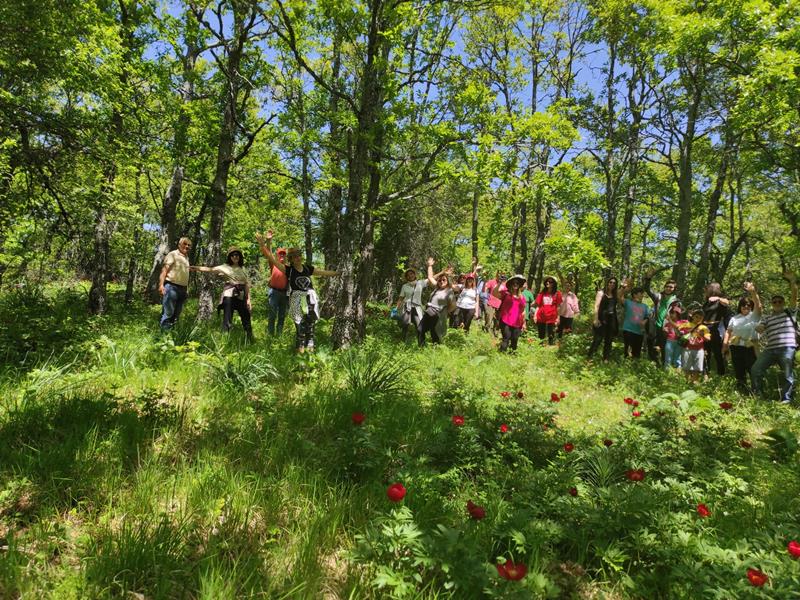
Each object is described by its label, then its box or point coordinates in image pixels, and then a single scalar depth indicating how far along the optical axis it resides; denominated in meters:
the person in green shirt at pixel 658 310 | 8.76
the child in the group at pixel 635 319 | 8.38
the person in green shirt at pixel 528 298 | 12.54
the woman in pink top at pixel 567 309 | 10.52
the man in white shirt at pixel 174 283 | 6.39
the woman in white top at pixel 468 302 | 11.50
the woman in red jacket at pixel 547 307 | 10.66
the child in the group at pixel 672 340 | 8.42
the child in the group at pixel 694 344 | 7.64
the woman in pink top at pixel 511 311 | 8.35
